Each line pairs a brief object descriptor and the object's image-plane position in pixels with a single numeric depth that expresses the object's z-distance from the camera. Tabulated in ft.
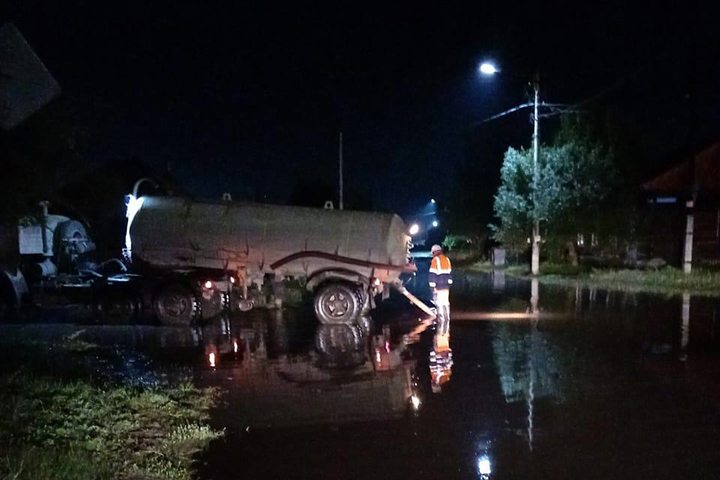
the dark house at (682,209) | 94.99
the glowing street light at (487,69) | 79.80
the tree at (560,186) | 88.22
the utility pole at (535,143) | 89.30
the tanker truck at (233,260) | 48.83
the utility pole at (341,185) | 112.43
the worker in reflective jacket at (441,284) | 45.39
